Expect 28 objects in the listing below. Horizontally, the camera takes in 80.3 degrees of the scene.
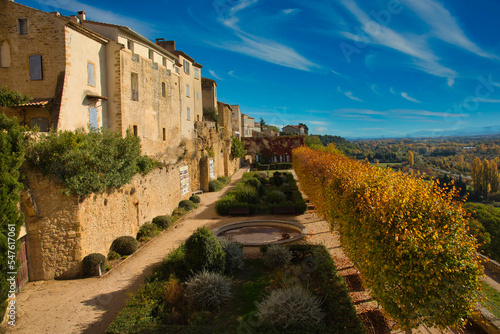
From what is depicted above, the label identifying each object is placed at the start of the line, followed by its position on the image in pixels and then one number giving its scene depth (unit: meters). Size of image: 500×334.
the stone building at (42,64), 15.31
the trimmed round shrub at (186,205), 23.67
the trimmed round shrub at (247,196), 23.08
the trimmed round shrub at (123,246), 14.17
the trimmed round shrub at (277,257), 12.02
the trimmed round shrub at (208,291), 9.10
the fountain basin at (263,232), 15.51
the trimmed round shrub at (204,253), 10.65
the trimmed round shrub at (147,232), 16.56
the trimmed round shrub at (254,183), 28.68
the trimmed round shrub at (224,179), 35.91
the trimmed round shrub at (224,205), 21.44
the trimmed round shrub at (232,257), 11.57
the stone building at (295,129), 115.20
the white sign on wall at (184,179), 25.39
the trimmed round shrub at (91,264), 11.70
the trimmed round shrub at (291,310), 7.44
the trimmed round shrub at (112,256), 13.60
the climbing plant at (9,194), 8.75
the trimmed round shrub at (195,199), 26.00
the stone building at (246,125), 72.25
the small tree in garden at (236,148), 46.09
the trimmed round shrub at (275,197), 22.62
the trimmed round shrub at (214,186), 31.66
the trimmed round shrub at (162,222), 18.50
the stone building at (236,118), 63.89
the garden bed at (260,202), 20.88
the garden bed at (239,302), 7.53
